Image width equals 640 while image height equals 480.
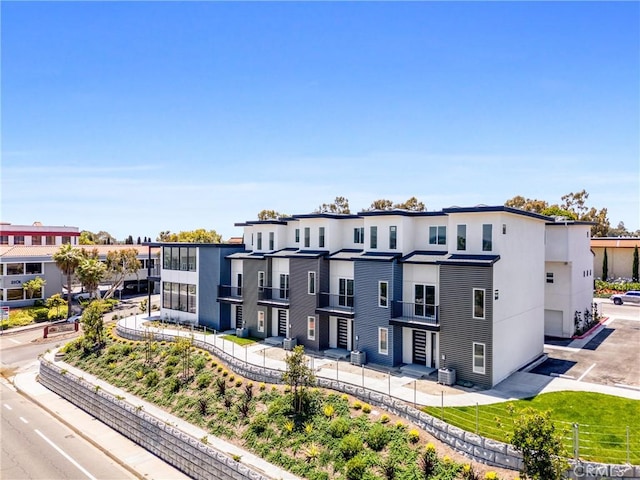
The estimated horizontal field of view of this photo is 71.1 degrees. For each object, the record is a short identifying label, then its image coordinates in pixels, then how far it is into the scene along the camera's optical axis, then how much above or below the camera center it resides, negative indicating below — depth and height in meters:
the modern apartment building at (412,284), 23.20 -2.73
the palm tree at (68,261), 49.88 -2.14
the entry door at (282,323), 33.00 -6.05
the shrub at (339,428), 19.72 -8.28
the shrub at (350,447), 18.44 -8.53
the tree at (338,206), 76.12 +6.08
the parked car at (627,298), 47.09 -6.03
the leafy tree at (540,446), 13.55 -6.25
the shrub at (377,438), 18.45 -8.20
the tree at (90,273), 50.72 -3.53
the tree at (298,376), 22.16 -6.79
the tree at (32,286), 53.47 -5.26
